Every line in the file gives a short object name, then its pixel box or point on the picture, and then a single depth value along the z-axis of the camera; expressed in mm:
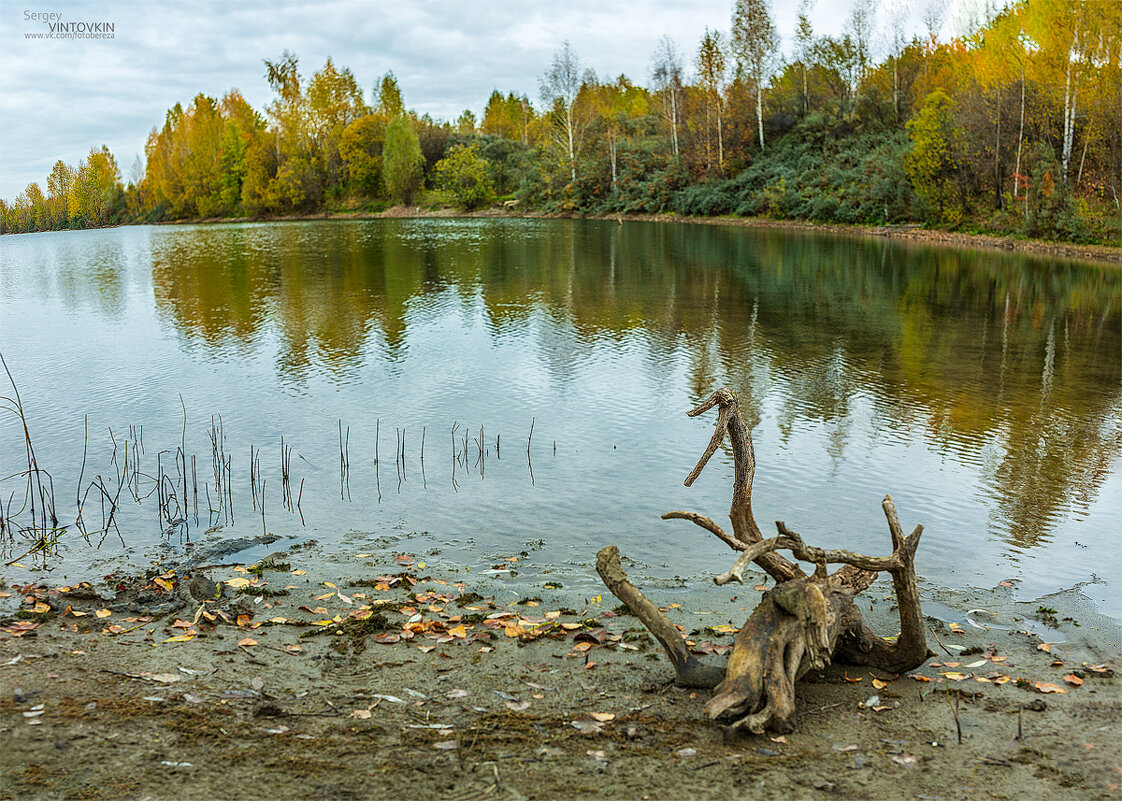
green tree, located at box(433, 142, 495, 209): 80750
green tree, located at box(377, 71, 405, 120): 97625
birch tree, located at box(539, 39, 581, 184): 72875
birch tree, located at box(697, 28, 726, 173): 62719
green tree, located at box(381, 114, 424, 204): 83812
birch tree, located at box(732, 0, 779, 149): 62656
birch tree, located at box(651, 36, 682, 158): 67750
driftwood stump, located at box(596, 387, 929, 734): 5031
